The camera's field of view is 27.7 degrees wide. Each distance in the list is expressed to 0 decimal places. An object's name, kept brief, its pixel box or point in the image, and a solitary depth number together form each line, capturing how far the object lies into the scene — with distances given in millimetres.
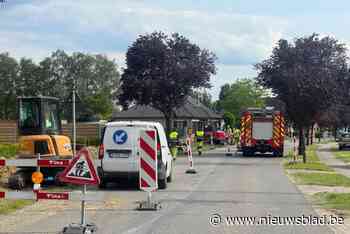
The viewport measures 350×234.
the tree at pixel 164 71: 51188
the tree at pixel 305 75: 39906
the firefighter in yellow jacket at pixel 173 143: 36269
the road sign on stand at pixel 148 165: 14672
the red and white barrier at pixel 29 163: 14398
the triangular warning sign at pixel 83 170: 12016
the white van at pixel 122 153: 19331
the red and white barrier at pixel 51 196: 12023
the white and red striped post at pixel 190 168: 27094
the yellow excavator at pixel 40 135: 19828
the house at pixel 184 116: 87062
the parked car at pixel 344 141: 61938
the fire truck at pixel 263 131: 43406
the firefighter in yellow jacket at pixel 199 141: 44531
